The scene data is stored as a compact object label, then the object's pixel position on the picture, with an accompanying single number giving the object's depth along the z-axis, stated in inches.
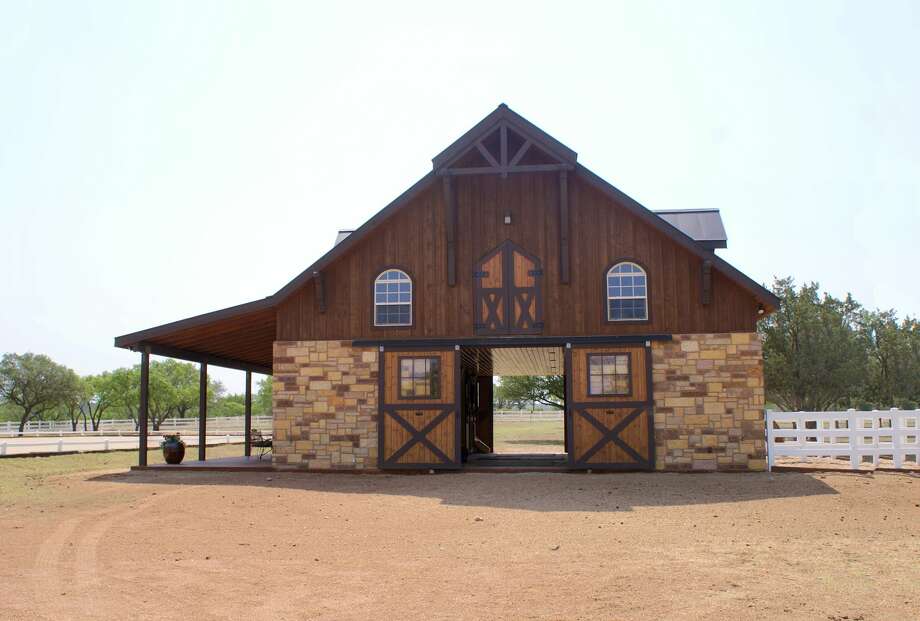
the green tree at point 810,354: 1359.5
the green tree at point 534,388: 1494.0
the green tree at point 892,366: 1572.3
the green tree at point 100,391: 2812.5
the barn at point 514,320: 657.6
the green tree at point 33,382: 2640.3
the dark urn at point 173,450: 795.4
